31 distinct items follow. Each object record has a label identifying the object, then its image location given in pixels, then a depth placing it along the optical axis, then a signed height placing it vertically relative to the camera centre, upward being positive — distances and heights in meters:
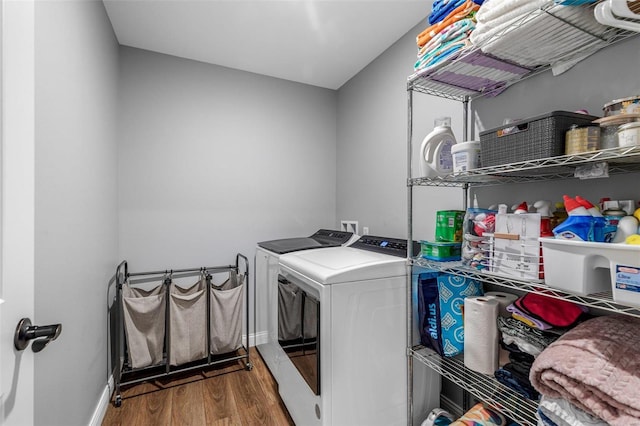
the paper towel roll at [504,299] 1.24 -0.37
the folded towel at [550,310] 1.01 -0.35
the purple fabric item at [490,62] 1.16 +0.62
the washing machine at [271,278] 2.01 -0.48
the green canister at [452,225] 1.41 -0.06
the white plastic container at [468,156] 1.19 +0.23
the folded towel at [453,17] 1.19 +0.83
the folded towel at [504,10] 0.94 +0.68
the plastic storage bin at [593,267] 0.70 -0.15
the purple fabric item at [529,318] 1.02 -0.38
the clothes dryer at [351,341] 1.31 -0.60
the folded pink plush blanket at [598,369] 0.71 -0.41
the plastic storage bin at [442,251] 1.35 -0.17
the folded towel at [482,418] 1.21 -0.86
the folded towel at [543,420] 0.85 -0.61
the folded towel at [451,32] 1.18 +0.75
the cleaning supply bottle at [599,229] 0.83 -0.05
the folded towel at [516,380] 1.06 -0.62
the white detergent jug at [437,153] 1.42 +0.29
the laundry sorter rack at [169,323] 2.02 -0.78
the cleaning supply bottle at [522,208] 1.10 +0.02
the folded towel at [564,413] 0.77 -0.55
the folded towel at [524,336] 1.02 -0.44
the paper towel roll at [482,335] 1.17 -0.49
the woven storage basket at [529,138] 0.91 +0.25
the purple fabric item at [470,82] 1.35 +0.63
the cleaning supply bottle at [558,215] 1.07 -0.01
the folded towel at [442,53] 1.19 +0.68
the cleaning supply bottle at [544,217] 1.01 -0.01
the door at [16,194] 0.60 +0.05
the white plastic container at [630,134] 0.75 +0.20
